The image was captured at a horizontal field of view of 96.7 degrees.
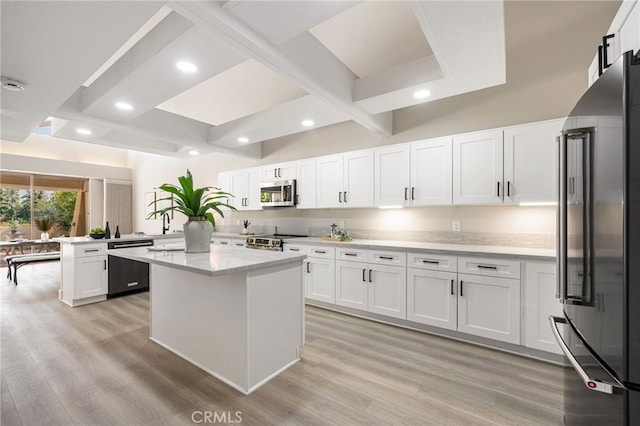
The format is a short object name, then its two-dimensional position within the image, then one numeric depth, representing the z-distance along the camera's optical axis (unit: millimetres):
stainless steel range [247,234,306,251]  4363
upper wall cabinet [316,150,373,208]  3951
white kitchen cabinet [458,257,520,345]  2645
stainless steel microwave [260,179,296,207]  4707
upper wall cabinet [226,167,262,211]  5344
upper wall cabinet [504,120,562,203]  2707
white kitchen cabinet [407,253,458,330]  2953
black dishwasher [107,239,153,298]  4570
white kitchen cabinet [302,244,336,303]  3865
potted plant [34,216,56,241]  6552
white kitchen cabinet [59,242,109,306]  4160
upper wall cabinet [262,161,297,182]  4809
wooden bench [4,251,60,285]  5559
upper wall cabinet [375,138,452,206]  3325
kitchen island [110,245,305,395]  2102
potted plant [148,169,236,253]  2482
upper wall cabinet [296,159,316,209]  4543
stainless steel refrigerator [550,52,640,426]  976
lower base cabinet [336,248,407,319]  3283
